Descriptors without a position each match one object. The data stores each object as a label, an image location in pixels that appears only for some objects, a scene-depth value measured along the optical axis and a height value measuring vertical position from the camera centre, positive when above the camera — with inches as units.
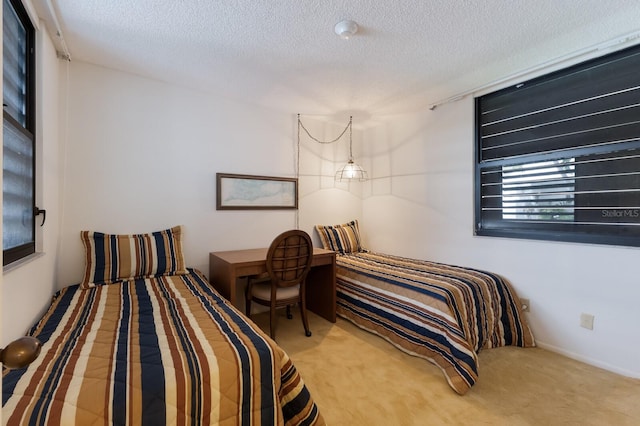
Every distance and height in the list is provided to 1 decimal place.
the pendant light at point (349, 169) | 140.6 +21.7
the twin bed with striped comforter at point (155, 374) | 37.0 -22.4
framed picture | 118.5 +8.9
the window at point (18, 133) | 57.2 +16.2
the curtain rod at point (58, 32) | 68.4 +46.2
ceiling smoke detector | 73.5 +46.2
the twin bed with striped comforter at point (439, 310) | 80.3 -30.2
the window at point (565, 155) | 81.7 +18.6
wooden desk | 93.7 -20.8
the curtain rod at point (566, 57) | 79.1 +46.4
